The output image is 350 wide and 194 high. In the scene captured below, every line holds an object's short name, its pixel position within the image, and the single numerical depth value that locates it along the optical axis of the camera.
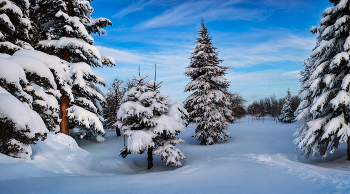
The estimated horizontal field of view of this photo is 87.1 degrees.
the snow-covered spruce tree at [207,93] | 16.09
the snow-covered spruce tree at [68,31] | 11.87
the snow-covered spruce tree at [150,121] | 9.16
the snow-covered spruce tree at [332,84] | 8.33
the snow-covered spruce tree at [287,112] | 40.41
